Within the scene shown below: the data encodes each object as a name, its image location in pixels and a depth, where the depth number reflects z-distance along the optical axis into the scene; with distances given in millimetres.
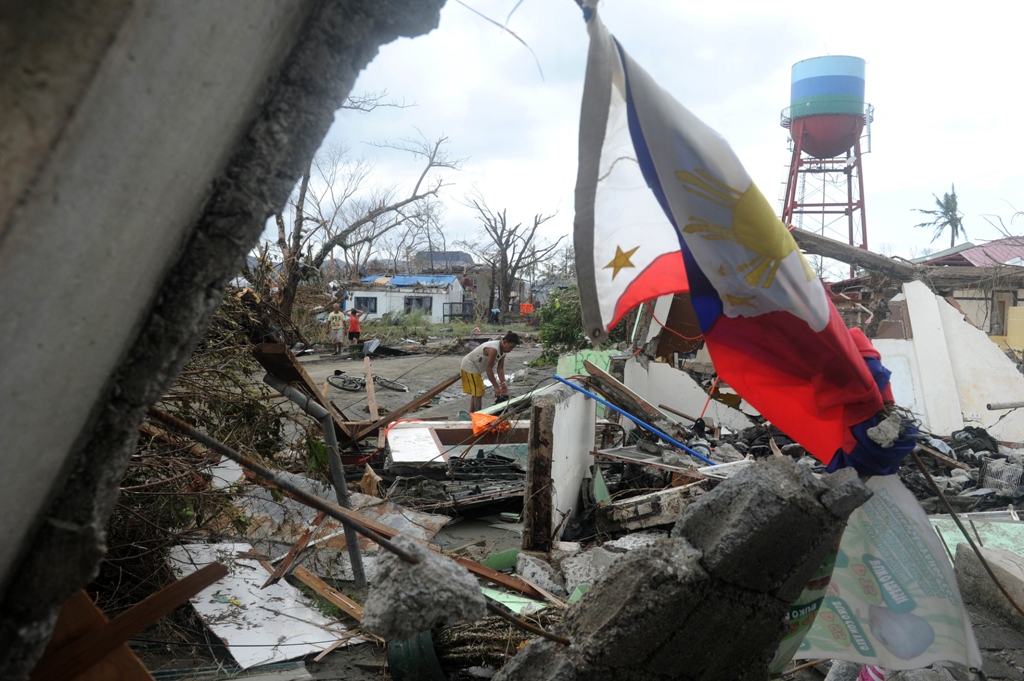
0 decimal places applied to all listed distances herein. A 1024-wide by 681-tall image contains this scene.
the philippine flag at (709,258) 2377
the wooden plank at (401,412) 8211
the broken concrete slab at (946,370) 10539
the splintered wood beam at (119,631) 1488
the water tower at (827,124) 23953
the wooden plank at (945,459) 7648
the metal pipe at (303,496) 1665
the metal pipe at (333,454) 4363
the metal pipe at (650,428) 6312
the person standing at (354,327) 22562
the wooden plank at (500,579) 3801
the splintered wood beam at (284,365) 4691
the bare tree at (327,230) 8651
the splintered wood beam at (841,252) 10453
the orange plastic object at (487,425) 7977
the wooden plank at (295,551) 4395
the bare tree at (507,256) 37719
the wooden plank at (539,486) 5156
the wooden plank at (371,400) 9070
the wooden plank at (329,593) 4062
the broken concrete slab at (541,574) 4438
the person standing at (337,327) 21156
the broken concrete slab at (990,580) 4387
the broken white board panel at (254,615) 3748
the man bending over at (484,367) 10391
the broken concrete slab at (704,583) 2361
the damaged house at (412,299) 38625
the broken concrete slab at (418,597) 1707
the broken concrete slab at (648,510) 5367
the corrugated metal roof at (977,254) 16641
